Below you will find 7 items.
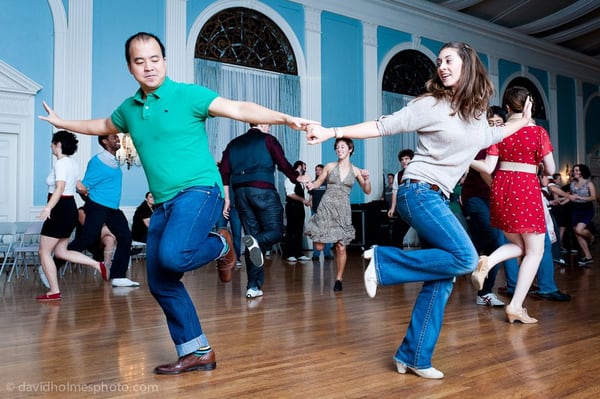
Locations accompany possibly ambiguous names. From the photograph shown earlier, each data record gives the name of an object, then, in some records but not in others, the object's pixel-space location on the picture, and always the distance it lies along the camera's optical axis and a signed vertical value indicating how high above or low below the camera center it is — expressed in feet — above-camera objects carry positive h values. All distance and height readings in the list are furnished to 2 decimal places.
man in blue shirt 15.34 +0.86
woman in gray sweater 7.01 +0.42
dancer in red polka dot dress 11.11 +0.43
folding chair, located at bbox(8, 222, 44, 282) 18.95 -0.81
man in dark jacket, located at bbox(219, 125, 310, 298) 13.97 +0.98
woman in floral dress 15.51 +0.29
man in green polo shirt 7.01 +0.56
